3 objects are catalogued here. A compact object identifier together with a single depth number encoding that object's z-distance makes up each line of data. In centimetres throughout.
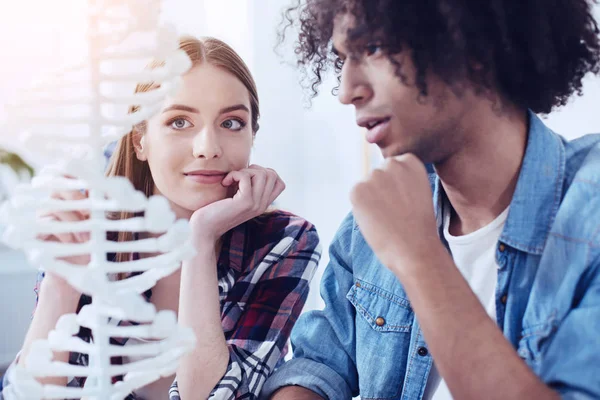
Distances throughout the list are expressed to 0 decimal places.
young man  73
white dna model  52
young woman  104
